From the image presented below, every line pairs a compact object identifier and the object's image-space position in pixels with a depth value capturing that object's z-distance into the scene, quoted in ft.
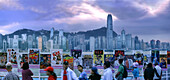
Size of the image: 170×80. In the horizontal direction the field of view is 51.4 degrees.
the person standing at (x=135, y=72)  25.37
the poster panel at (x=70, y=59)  28.10
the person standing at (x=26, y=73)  15.57
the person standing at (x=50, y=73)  13.99
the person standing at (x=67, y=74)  15.63
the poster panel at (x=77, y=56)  30.85
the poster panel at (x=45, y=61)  31.49
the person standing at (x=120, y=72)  18.15
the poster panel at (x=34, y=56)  30.99
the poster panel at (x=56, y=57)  30.84
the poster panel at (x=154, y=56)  34.10
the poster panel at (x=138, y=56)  34.83
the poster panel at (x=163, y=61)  33.95
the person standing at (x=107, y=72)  15.41
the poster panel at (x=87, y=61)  32.20
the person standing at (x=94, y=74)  14.54
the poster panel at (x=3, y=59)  32.12
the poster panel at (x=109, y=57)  33.44
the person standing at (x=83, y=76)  15.82
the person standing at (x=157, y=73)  19.81
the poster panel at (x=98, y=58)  32.63
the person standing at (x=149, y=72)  19.18
